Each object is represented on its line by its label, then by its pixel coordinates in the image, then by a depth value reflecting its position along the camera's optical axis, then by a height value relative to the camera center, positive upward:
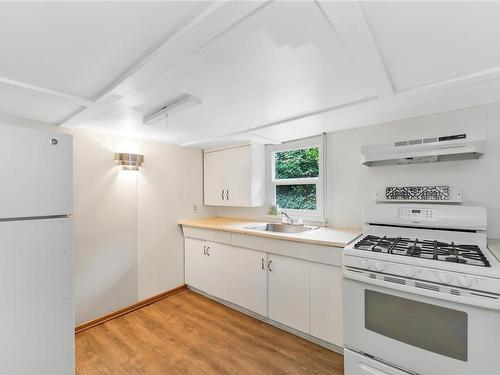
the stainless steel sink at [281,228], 2.76 -0.50
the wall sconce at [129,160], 2.56 +0.32
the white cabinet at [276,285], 1.95 -0.97
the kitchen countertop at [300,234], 1.95 -0.45
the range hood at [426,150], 1.64 +0.27
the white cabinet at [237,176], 3.03 +0.16
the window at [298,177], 2.76 +0.13
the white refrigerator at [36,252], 1.21 -0.35
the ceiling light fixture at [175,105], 1.58 +0.58
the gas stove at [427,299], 1.22 -0.66
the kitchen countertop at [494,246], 1.47 -0.42
